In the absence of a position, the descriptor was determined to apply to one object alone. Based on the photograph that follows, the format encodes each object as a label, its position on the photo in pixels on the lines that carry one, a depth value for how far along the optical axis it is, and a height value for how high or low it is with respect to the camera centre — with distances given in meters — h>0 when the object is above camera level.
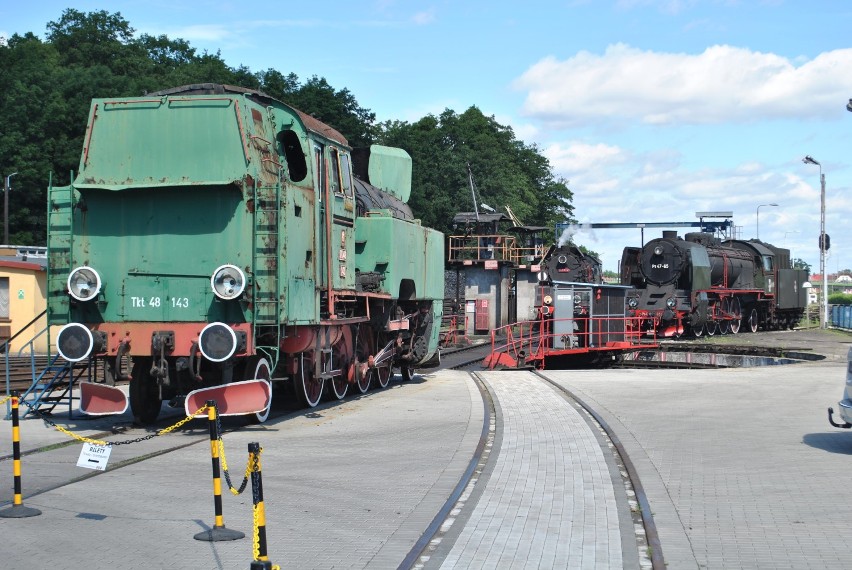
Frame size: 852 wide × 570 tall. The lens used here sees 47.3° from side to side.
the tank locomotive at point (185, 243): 12.23 +0.84
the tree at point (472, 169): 64.81 +10.96
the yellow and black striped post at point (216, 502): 6.97 -1.42
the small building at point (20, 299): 22.72 +0.18
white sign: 7.59 -1.18
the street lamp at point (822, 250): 45.75 +2.94
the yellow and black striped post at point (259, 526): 5.71 -1.29
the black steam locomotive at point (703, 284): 35.31 +1.12
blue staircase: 13.39 -1.19
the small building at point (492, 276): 45.44 +1.62
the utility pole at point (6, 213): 44.74 +4.34
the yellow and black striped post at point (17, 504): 7.82 -1.61
